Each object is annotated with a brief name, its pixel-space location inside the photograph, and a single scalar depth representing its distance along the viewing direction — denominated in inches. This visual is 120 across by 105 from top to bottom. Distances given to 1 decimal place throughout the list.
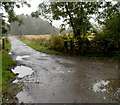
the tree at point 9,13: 453.4
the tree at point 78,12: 418.6
